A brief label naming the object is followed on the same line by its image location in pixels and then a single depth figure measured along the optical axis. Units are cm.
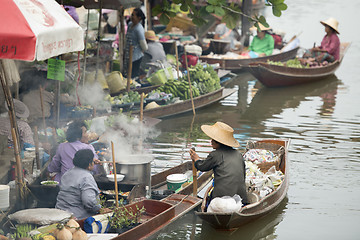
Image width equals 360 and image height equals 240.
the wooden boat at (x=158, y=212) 1120
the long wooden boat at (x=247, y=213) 1208
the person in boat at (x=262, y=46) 3506
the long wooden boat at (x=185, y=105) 2252
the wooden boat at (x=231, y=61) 3412
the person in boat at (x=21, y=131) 1530
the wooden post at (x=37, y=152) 1334
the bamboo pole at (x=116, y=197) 1187
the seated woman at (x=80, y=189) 1156
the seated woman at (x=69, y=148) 1307
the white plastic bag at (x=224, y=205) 1206
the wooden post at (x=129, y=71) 2228
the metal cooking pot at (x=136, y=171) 1330
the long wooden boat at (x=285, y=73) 3034
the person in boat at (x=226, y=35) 3869
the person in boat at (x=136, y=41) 2498
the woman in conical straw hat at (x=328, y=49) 3219
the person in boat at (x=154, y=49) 2705
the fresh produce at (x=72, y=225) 1034
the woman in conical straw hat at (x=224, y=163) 1255
